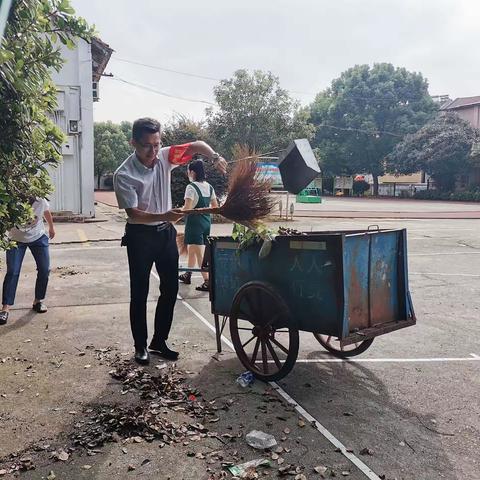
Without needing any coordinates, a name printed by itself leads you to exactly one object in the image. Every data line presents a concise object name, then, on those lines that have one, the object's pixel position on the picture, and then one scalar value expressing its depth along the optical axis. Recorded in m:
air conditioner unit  16.66
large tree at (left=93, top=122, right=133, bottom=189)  59.69
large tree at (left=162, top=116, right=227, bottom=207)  16.28
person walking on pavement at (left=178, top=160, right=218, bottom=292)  6.82
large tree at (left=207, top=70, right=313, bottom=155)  28.73
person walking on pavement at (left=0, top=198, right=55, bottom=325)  5.57
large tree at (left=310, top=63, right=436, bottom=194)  49.41
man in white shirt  3.95
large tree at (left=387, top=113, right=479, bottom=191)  41.19
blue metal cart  3.56
